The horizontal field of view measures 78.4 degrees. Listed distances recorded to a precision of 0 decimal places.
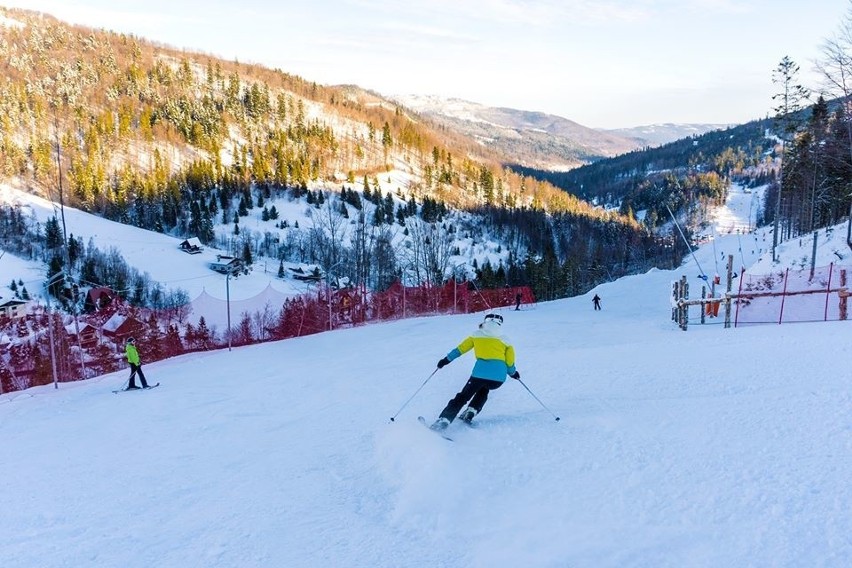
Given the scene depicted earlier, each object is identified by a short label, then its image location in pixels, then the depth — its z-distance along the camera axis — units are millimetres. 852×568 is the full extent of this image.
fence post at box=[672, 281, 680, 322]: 19269
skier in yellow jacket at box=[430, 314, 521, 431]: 6754
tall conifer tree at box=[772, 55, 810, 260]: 36938
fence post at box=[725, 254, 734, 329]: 16209
